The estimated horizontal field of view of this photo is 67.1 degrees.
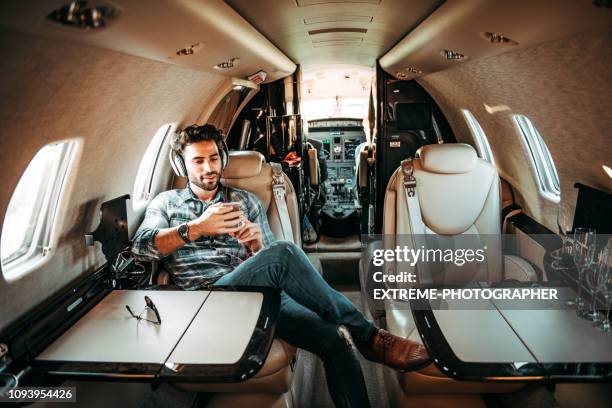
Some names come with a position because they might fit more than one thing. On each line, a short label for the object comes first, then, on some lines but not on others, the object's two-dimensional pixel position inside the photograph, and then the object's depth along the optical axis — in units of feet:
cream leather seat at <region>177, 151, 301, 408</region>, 7.45
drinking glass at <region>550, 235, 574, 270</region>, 7.87
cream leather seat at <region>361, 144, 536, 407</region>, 9.64
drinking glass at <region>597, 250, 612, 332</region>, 6.13
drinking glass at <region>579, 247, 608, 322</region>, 6.21
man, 7.13
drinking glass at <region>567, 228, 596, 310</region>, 6.52
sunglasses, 6.37
